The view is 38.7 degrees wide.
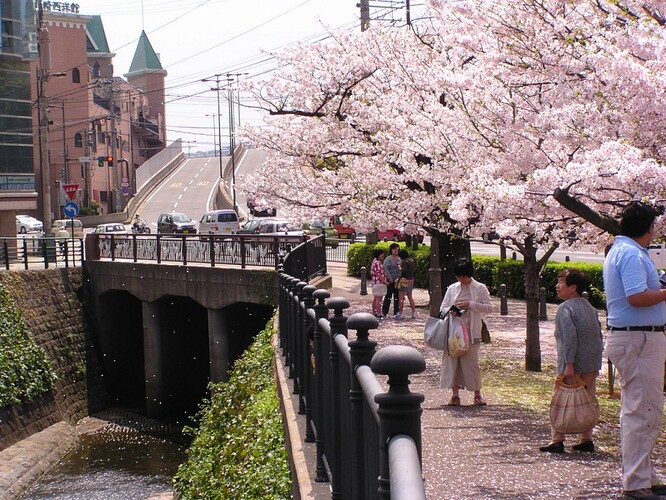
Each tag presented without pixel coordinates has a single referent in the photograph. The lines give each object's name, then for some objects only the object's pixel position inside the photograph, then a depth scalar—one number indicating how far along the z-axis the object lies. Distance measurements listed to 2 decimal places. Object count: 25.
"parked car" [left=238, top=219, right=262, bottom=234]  54.91
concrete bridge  27.18
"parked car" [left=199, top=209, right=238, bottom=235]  54.84
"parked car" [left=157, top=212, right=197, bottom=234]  57.75
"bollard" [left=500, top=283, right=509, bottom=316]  23.55
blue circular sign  33.38
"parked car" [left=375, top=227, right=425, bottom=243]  48.44
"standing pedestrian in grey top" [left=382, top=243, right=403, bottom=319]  21.98
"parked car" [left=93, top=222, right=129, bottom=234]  56.81
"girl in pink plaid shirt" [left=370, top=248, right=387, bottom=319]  21.98
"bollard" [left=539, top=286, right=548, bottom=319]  22.62
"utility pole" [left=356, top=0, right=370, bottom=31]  27.66
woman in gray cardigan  8.10
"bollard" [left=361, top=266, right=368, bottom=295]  28.09
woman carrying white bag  10.53
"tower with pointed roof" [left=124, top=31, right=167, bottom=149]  130.25
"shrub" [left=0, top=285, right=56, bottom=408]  23.81
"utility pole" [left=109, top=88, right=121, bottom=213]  91.88
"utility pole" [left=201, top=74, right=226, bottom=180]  80.62
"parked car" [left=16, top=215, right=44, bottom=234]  61.00
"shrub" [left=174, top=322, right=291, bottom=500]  8.46
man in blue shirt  6.26
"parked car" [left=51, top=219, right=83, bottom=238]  62.99
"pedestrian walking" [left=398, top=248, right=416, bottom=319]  22.28
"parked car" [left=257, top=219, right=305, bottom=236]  52.78
